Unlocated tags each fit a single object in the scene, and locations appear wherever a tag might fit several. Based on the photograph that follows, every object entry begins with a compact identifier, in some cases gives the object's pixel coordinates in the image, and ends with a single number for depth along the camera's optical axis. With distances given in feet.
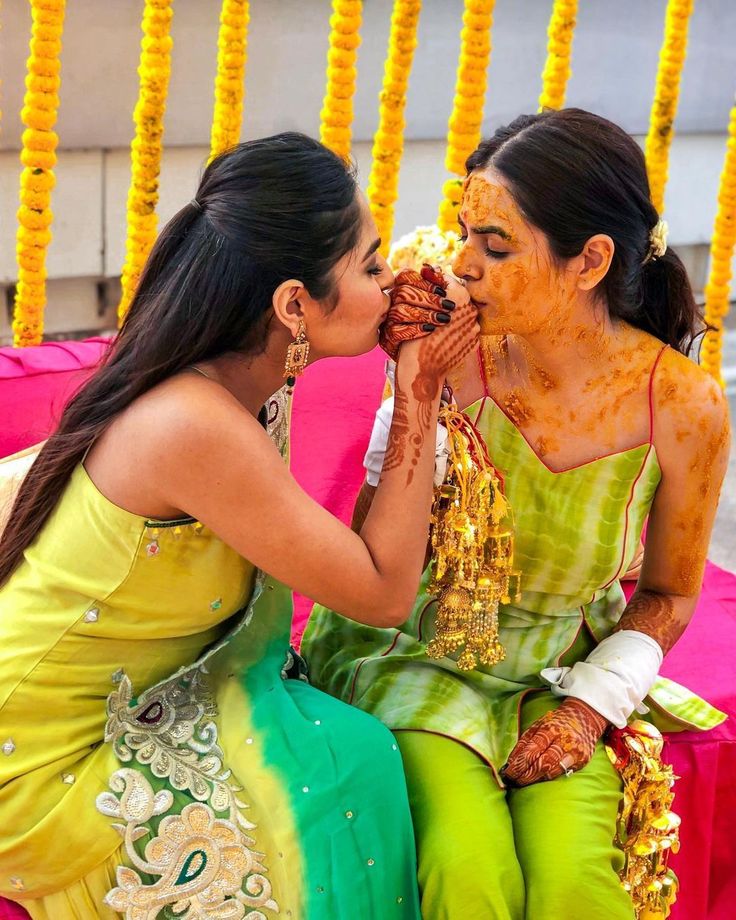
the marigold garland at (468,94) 9.29
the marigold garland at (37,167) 8.40
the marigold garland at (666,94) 10.21
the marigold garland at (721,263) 10.98
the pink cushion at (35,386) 7.61
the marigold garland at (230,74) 8.92
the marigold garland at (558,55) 9.74
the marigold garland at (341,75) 9.04
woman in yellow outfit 4.79
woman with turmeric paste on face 5.01
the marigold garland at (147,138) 8.76
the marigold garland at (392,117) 9.34
